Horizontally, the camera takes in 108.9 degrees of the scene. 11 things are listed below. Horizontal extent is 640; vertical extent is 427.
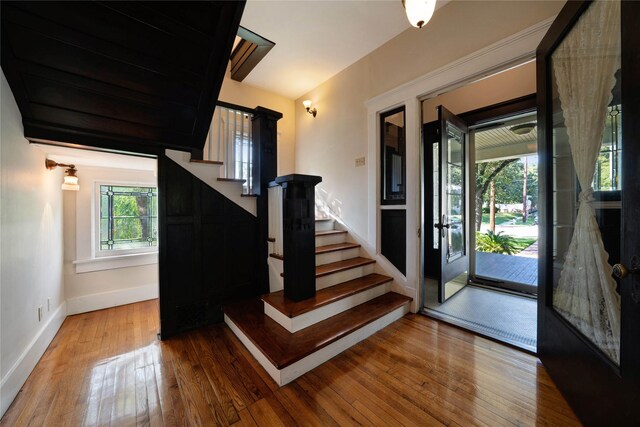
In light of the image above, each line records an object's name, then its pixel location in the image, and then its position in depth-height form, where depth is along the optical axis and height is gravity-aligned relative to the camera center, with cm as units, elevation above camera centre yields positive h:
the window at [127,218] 302 -3
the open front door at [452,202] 272 +12
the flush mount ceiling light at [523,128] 331 +125
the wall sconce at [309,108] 382 +176
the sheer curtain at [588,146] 113 +37
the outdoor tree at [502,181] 448 +60
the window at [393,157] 271 +67
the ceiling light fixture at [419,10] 140 +125
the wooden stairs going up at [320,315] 166 -97
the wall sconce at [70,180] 249 +40
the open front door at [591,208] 94 +1
